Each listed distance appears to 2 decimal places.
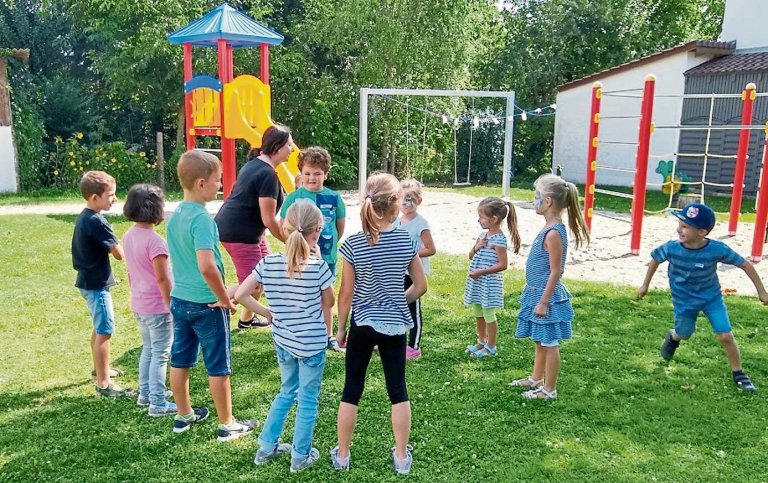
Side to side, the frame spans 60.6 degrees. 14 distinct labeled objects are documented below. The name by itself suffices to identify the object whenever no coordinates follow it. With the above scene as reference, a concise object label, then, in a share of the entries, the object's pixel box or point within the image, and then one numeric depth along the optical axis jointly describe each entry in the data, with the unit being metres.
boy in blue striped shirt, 4.48
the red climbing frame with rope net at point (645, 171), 8.77
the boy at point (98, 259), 4.16
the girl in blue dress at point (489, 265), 4.78
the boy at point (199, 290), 3.48
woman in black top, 4.88
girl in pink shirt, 3.93
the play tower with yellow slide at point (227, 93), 10.03
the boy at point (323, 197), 4.90
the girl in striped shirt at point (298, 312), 3.25
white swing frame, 13.22
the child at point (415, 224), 4.83
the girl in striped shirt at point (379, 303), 3.31
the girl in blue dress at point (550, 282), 4.16
